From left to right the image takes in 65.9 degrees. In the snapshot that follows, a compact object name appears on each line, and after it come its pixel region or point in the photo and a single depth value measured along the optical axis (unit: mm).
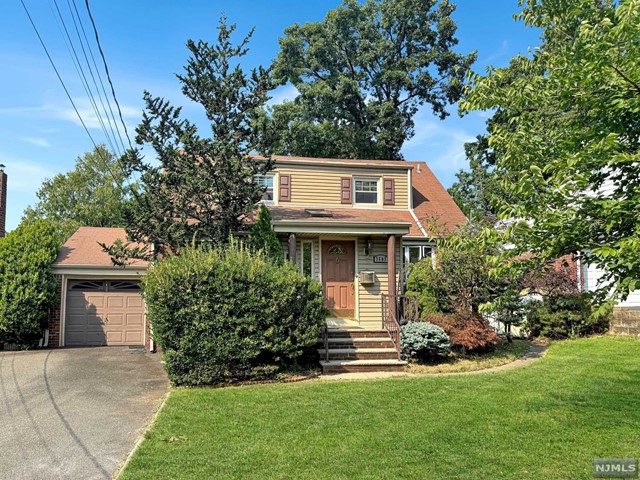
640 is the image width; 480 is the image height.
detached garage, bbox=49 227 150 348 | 14711
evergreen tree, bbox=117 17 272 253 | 11047
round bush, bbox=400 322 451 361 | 10391
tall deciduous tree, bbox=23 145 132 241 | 28469
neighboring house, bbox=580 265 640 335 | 12773
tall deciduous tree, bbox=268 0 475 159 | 27266
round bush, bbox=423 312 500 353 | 10703
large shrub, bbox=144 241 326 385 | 8828
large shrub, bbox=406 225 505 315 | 11336
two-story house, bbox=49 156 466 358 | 13438
